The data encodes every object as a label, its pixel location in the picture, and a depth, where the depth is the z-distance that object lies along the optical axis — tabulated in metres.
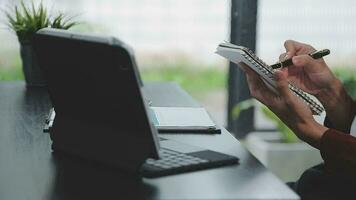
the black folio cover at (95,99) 1.18
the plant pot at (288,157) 2.93
